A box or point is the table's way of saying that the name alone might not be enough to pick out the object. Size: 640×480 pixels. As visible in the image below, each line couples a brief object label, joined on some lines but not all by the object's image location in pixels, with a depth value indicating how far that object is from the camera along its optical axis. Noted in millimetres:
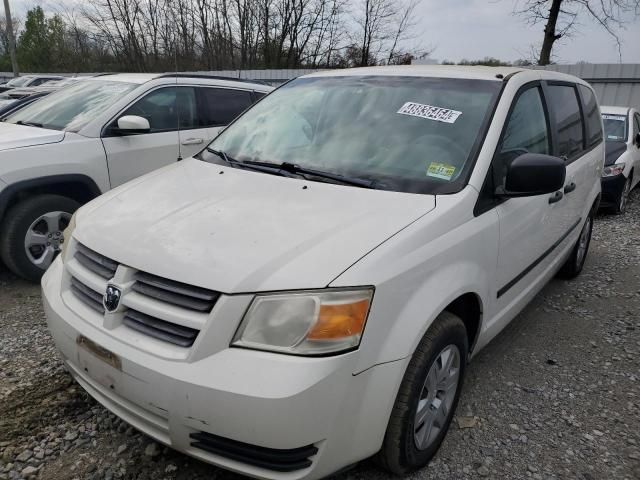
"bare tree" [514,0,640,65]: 14812
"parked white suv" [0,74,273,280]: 3883
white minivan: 1688
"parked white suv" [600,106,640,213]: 7078
